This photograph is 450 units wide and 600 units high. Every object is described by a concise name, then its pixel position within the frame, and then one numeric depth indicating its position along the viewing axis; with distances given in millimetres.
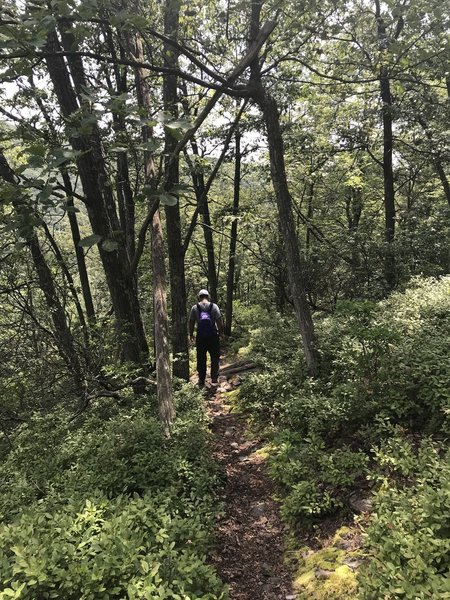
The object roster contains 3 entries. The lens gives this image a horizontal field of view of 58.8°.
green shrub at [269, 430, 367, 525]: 4168
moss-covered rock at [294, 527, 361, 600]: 3158
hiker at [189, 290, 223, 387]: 8695
